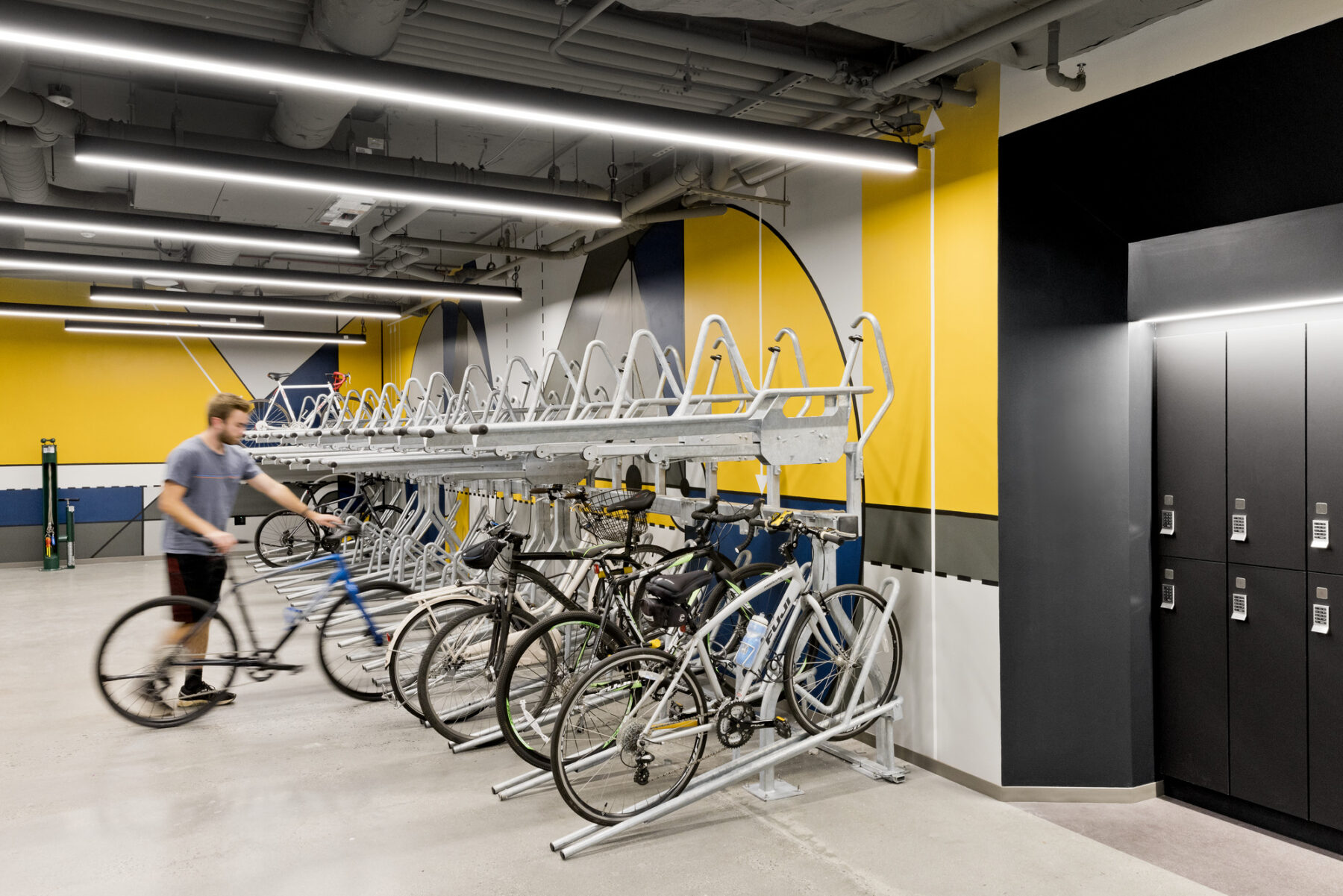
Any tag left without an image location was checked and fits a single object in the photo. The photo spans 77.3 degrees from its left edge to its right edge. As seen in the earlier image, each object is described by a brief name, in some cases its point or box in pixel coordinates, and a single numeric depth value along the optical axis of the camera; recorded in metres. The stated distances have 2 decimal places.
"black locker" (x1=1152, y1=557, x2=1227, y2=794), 3.70
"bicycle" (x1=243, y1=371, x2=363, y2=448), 10.34
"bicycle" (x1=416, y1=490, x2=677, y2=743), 4.00
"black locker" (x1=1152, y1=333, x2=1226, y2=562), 3.74
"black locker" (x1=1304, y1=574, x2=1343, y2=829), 3.29
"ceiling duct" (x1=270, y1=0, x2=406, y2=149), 3.15
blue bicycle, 4.23
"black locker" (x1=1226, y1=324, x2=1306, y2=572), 3.48
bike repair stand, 10.41
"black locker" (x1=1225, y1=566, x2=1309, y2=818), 3.43
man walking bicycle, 4.37
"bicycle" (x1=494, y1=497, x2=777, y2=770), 3.65
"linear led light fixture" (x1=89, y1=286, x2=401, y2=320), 7.96
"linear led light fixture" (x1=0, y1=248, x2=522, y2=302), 6.08
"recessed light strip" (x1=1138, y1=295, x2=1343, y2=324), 3.37
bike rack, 3.27
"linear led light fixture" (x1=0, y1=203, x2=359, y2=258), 5.01
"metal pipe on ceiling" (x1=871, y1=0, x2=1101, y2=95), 2.79
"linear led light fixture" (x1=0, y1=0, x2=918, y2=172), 2.49
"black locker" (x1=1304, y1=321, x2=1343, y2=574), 3.35
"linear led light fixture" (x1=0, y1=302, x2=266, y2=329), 9.58
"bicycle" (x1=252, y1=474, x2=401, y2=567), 10.22
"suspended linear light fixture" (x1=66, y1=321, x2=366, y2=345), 10.10
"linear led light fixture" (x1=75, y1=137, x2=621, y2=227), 3.92
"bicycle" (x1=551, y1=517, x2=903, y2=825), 3.35
